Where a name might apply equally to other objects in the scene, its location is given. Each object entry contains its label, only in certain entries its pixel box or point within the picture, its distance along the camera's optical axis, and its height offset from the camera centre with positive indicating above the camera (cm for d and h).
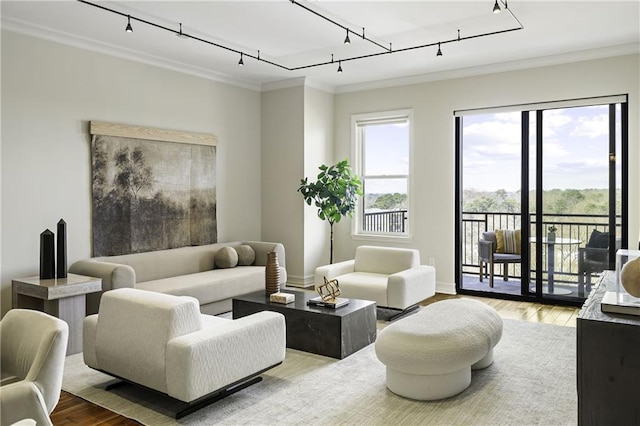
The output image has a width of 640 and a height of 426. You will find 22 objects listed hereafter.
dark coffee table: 389 -98
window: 687 +49
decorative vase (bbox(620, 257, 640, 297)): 206 -31
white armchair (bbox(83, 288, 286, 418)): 273 -83
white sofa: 442 -74
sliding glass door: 546 +7
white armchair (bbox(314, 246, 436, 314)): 490 -78
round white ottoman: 302 -92
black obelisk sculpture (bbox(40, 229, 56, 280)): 423 -43
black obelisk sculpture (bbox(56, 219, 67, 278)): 430 -39
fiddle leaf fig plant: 646 +18
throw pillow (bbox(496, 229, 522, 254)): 602 -46
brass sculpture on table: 422 -74
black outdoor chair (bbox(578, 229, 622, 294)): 549 -60
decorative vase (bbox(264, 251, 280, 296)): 452 -64
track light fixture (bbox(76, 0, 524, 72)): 406 +165
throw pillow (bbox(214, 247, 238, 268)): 590 -62
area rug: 285 -122
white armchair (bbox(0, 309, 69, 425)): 175 -64
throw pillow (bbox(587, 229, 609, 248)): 548 -40
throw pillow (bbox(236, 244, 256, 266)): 610 -61
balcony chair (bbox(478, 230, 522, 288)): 605 -58
